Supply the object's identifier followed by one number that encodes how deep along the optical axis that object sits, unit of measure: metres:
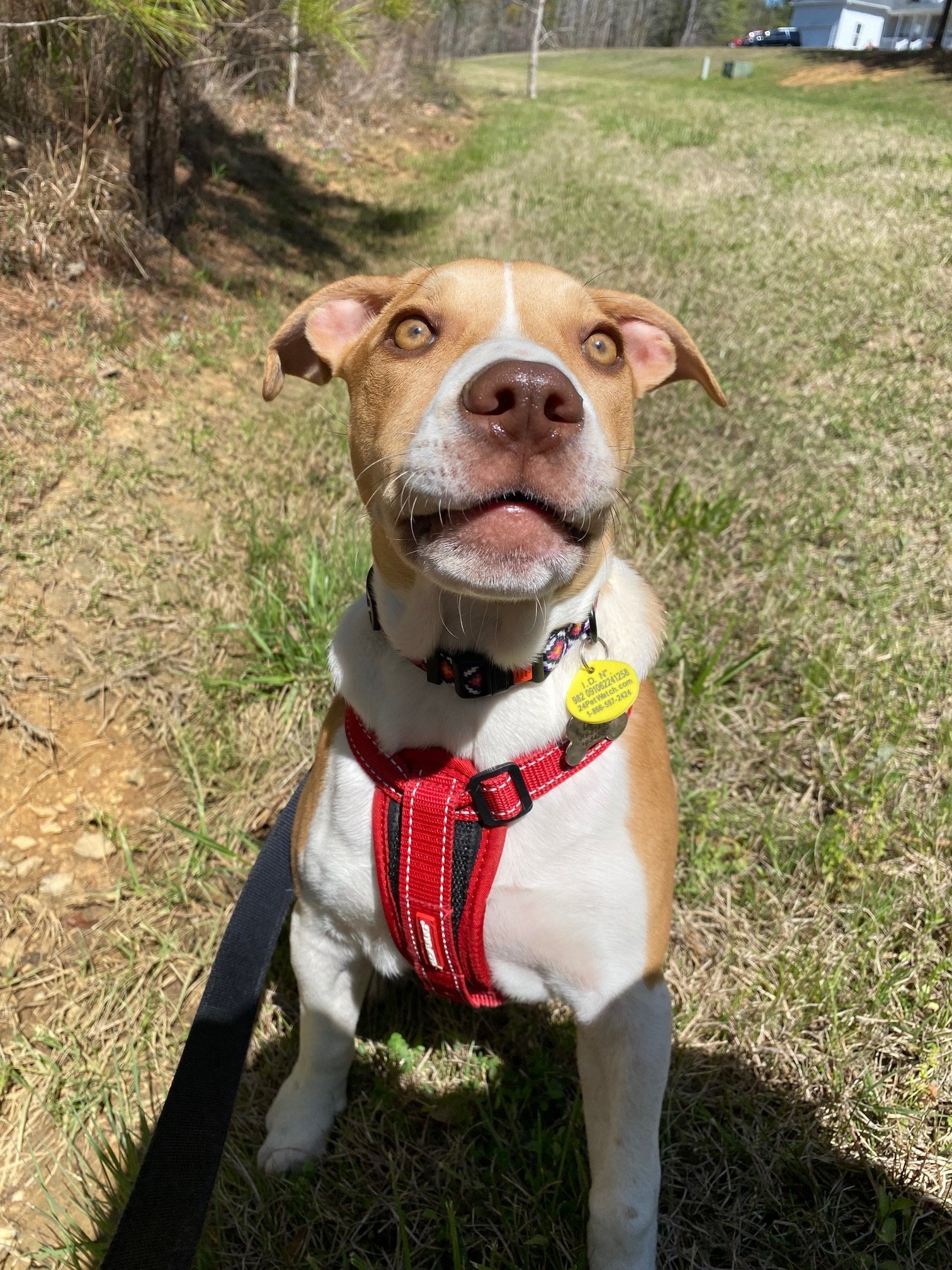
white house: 30.95
